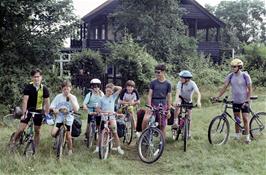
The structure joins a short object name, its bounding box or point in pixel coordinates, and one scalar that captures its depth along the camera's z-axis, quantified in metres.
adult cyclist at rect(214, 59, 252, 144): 8.52
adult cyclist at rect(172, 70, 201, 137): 8.52
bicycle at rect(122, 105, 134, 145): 8.79
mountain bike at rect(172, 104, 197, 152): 8.02
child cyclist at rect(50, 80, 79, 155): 7.29
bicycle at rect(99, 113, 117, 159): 7.39
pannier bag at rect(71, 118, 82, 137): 7.98
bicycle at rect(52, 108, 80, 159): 7.18
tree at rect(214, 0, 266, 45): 50.94
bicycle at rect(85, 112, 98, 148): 8.13
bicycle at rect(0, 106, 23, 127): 7.70
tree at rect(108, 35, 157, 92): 17.36
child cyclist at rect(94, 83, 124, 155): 7.77
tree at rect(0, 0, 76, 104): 12.53
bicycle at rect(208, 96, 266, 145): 8.50
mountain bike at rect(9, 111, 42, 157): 7.28
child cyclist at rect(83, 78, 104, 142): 8.12
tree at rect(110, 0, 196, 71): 22.50
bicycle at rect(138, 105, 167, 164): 7.28
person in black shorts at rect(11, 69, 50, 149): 7.32
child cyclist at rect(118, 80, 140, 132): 8.55
